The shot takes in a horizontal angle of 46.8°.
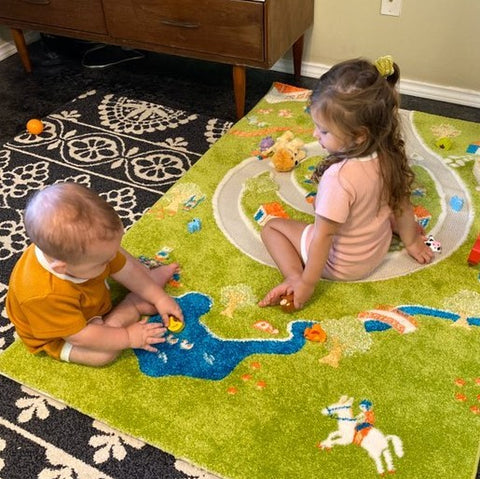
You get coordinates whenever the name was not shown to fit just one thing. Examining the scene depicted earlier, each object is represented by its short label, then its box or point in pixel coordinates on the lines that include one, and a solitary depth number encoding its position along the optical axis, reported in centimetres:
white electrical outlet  199
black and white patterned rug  108
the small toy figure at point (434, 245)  145
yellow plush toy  173
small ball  202
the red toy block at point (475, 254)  138
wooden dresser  182
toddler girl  107
